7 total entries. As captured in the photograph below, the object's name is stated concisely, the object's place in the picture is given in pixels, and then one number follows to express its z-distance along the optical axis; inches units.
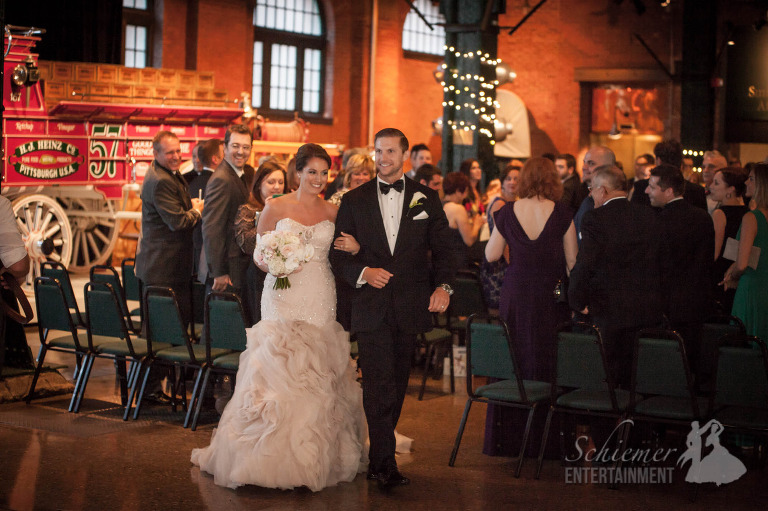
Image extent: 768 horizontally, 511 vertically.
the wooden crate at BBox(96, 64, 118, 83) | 523.2
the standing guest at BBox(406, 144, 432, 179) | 419.2
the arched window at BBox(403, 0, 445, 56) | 904.9
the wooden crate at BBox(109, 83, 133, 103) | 527.5
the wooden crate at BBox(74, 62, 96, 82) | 511.2
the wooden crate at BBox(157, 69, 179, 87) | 556.4
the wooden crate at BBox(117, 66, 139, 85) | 533.3
